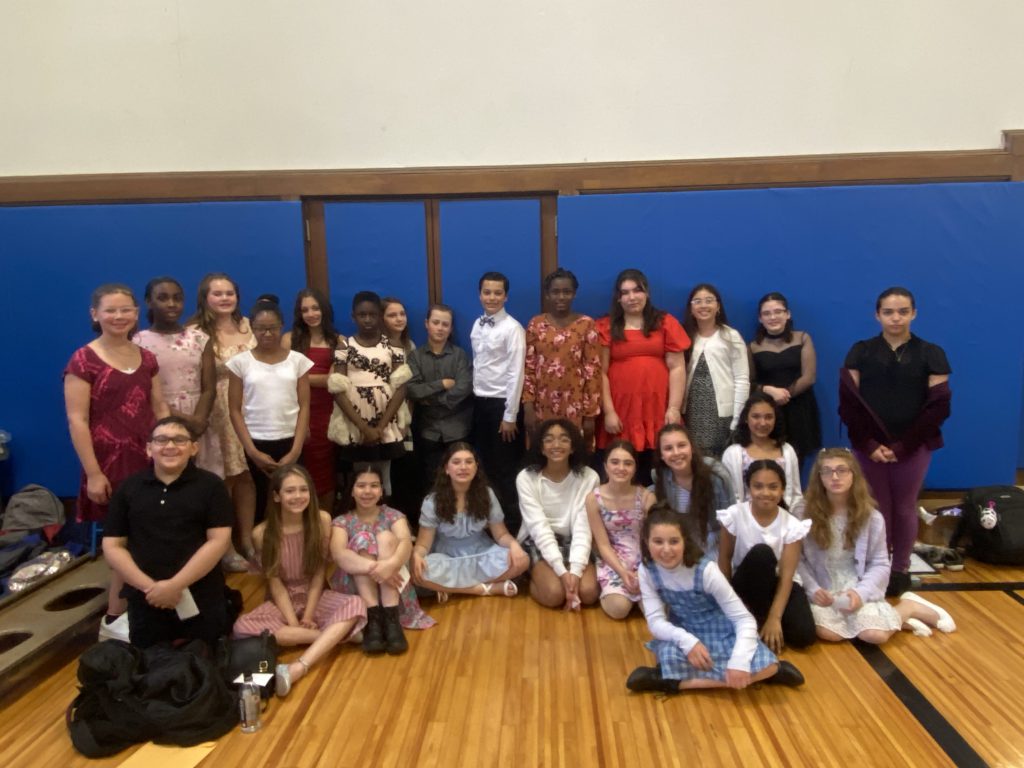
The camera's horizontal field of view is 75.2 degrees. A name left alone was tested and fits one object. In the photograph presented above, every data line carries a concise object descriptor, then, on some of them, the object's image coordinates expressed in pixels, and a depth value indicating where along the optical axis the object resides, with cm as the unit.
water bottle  215
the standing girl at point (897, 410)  294
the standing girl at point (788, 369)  350
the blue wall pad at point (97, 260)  389
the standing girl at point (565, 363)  335
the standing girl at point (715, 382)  342
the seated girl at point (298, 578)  261
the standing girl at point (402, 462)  362
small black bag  236
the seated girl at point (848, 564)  265
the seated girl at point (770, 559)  258
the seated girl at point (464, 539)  305
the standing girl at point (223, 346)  320
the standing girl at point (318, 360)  348
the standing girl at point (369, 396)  334
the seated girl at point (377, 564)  270
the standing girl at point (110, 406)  260
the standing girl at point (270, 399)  306
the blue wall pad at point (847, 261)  373
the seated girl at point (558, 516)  297
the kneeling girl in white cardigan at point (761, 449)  300
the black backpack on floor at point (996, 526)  329
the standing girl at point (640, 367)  340
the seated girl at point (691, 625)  230
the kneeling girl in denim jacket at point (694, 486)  288
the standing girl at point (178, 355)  298
